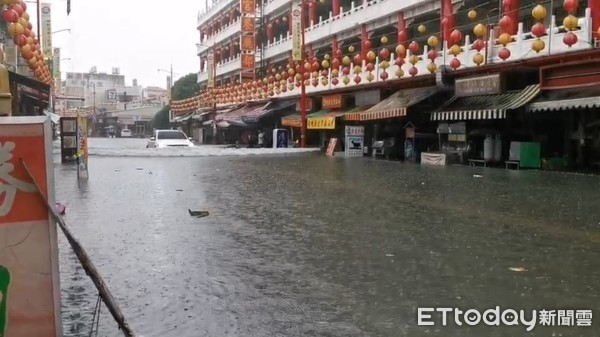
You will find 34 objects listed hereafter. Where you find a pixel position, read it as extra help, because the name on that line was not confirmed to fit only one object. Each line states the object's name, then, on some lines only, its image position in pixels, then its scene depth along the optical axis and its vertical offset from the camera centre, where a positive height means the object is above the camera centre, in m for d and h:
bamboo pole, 3.35 -0.77
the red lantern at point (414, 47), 25.38 +3.89
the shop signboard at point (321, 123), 32.68 +0.84
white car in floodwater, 31.31 -0.15
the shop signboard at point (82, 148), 14.90 -0.29
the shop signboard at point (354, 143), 29.56 -0.30
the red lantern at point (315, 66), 35.97 +4.41
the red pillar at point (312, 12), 40.25 +8.66
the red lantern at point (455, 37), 22.22 +3.77
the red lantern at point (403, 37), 27.95 +4.77
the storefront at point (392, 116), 25.00 +0.96
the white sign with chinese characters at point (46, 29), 37.28 +6.90
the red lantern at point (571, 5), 16.72 +3.76
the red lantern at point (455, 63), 22.58 +2.84
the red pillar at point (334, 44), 37.12 +5.88
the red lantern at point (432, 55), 23.83 +3.35
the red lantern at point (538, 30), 18.44 +3.36
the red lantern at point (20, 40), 24.38 +4.09
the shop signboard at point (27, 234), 3.23 -0.54
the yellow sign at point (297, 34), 36.34 +6.41
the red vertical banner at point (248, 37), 46.66 +8.14
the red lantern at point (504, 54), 19.72 +2.79
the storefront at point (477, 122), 20.62 +0.56
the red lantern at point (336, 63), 32.66 +4.11
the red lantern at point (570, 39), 17.14 +2.86
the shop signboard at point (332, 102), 34.06 +2.10
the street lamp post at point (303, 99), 35.78 +2.34
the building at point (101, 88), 125.80 +11.98
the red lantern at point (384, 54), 27.19 +3.87
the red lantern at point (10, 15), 22.66 +4.73
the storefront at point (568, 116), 17.44 +0.72
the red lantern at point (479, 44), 21.05 +3.32
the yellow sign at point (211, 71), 59.88 +6.84
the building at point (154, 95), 119.27 +10.91
